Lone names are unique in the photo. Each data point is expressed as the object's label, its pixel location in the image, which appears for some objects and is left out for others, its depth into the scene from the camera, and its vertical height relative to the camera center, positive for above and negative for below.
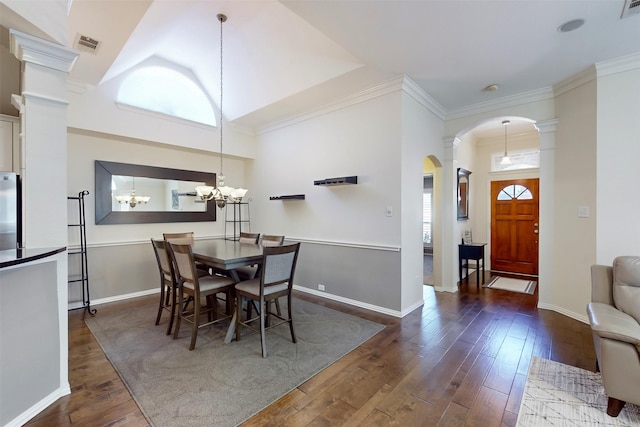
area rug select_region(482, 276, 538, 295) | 4.79 -1.35
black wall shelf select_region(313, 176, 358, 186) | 3.93 +0.44
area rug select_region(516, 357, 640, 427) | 1.80 -1.36
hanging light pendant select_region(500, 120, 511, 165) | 5.24 +1.21
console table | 5.05 -0.77
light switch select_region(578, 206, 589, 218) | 3.42 -0.02
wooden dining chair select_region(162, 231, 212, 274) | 4.19 -0.40
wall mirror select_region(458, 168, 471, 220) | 5.73 +0.37
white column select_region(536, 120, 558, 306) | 3.84 +0.02
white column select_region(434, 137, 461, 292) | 4.74 -0.14
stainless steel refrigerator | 2.67 -0.01
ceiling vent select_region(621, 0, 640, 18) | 2.27 +1.70
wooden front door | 5.75 -0.33
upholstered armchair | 1.73 -0.80
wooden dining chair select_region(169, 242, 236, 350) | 2.73 -0.78
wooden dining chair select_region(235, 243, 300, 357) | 2.65 -0.73
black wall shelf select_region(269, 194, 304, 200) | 4.72 +0.25
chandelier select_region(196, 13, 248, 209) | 3.39 +0.24
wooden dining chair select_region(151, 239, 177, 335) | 3.05 -0.69
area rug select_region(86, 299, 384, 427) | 1.93 -1.35
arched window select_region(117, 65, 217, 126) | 4.33 +1.99
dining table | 2.80 -0.47
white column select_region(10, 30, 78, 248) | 1.93 +0.54
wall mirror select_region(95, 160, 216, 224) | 4.19 +0.29
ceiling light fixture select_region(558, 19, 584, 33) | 2.50 +1.70
